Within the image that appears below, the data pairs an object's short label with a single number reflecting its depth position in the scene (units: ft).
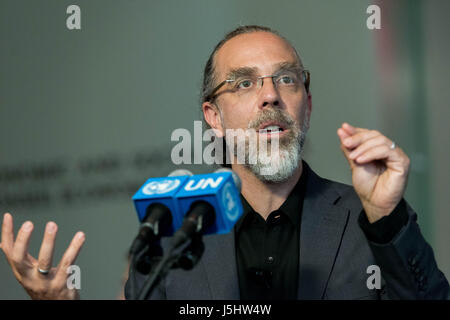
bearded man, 4.27
